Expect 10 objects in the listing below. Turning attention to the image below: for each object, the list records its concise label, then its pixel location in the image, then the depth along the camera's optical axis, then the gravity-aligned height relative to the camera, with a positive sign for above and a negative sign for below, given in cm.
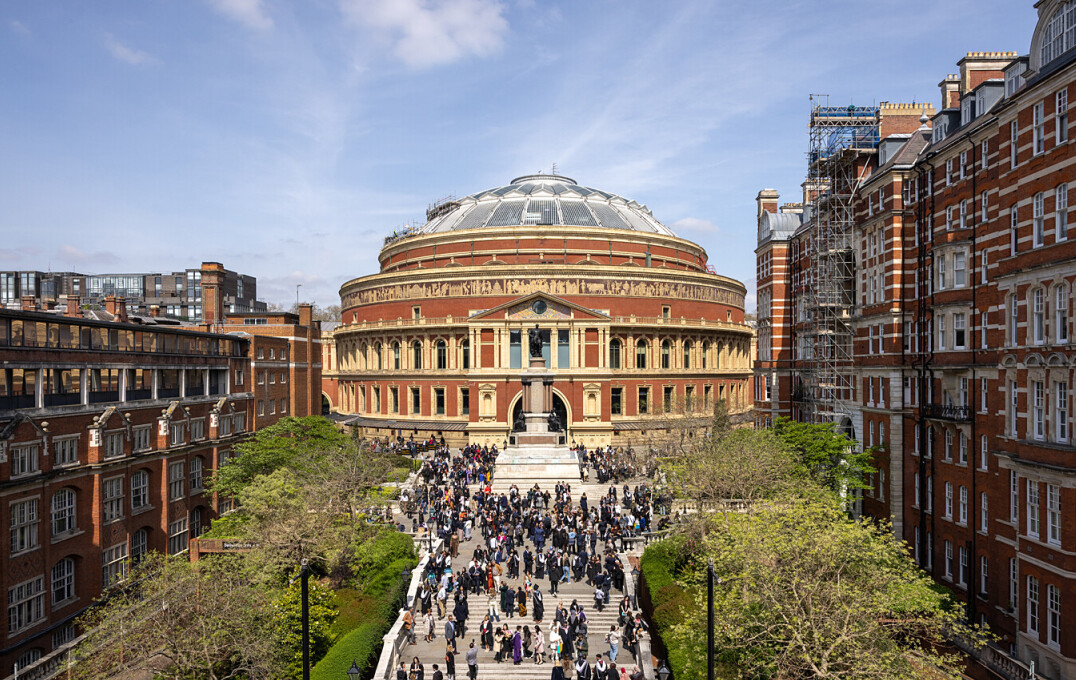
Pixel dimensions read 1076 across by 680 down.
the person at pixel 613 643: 2442 -936
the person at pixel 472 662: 2369 -966
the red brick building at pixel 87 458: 2914 -465
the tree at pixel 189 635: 2123 -800
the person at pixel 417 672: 2278 -962
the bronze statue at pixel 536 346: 5502 +75
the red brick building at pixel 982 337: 2355 +70
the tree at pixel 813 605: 1841 -665
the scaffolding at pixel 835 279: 4372 +452
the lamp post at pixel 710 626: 1802 -667
